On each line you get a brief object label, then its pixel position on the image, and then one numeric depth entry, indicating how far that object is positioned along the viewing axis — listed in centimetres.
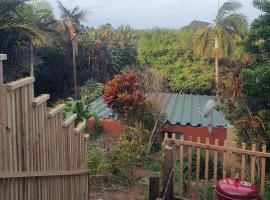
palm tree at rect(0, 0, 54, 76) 1016
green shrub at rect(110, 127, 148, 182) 529
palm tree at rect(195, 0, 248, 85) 1100
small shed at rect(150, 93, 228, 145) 750
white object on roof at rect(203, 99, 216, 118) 692
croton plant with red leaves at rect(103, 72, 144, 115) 667
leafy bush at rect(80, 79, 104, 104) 1158
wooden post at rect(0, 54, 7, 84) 163
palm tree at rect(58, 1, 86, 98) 1237
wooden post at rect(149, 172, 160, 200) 250
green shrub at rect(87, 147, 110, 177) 510
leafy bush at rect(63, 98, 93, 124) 792
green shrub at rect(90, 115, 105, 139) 836
